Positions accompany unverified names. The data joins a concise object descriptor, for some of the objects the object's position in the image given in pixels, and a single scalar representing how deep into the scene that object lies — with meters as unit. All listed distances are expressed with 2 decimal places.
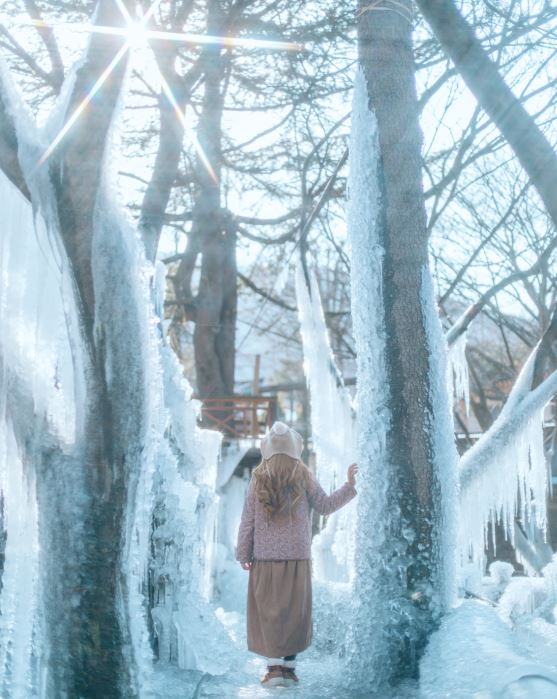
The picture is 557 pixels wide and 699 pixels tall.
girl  5.61
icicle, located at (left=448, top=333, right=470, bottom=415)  7.04
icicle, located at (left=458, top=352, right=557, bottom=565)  7.02
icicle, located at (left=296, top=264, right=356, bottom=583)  7.02
